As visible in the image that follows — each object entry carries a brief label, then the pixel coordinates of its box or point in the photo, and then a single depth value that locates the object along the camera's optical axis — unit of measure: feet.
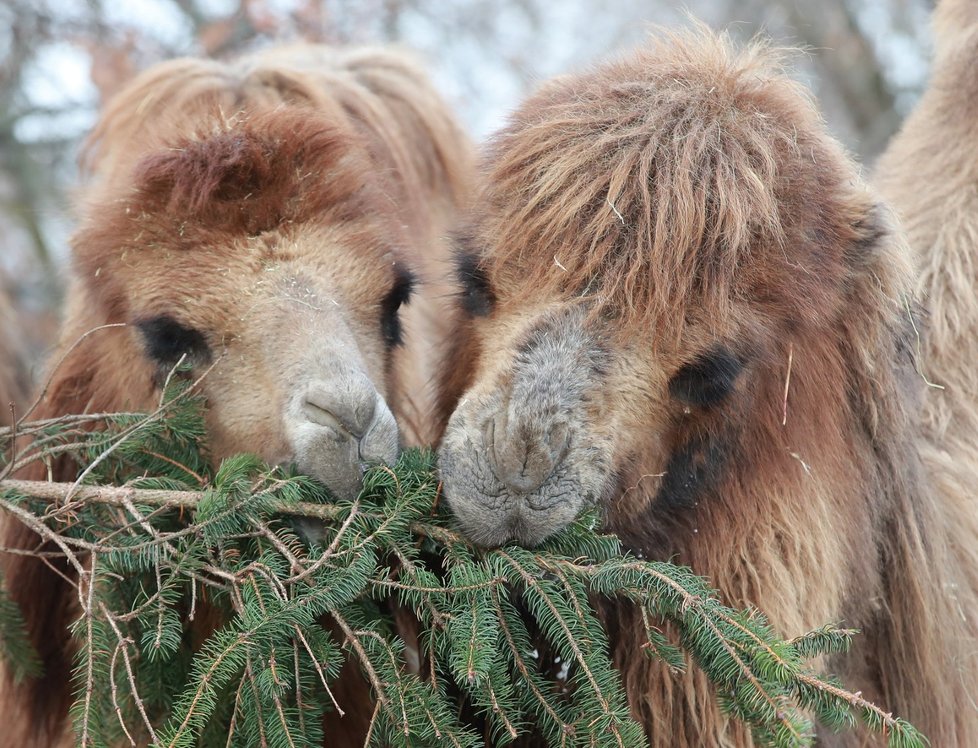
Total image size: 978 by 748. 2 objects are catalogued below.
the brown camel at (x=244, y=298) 19.93
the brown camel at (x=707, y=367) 17.89
